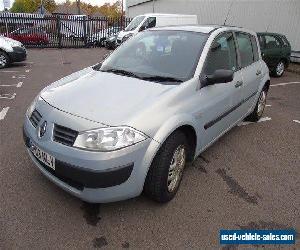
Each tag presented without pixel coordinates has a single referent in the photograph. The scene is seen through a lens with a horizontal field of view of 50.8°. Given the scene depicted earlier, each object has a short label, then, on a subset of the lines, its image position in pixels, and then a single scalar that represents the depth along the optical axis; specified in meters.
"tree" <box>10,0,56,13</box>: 70.18
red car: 18.47
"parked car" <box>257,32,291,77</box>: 10.06
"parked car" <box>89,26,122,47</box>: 20.14
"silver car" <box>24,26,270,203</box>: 2.60
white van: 15.99
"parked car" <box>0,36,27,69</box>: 10.67
